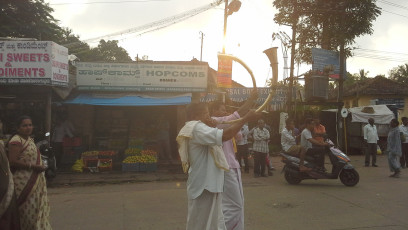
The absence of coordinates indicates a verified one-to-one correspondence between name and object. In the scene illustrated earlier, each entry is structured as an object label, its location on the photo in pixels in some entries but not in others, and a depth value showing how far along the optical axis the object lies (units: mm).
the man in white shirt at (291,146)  8070
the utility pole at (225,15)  17250
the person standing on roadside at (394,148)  9546
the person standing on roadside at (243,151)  10328
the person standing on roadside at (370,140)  11641
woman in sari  3779
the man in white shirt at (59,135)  10875
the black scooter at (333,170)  8047
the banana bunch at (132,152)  10852
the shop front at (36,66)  9484
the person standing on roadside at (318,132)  8192
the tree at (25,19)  19953
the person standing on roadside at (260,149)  9641
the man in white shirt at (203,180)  3307
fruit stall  10289
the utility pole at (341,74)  15734
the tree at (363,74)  44566
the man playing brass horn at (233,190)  3867
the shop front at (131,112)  10641
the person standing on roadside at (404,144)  11680
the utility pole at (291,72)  14938
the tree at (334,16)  16422
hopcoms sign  11617
